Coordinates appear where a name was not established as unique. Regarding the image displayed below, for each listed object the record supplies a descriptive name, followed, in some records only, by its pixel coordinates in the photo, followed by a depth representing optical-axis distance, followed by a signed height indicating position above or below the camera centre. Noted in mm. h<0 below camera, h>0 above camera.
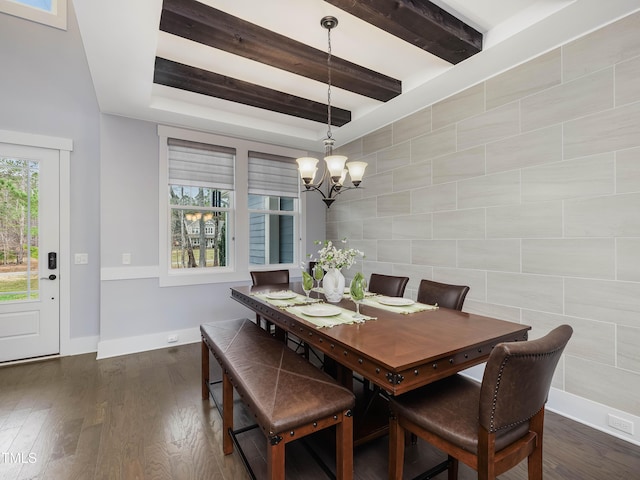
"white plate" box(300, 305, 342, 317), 1928 -474
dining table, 1296 -502
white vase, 2357 -352
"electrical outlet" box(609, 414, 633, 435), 1982 -1212
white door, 3213 -143
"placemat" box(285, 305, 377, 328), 1782 -489
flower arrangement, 2301 -146
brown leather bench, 1322 -759
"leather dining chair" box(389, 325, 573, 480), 1133 -771
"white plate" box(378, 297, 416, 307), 2252 -475
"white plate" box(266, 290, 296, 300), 2461 -469
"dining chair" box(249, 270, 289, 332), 3421 -443
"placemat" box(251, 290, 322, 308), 2280 -484
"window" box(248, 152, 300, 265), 4371 +452
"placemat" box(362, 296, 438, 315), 2125 -493
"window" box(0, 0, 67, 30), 3205 +2437
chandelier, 2373 +559
